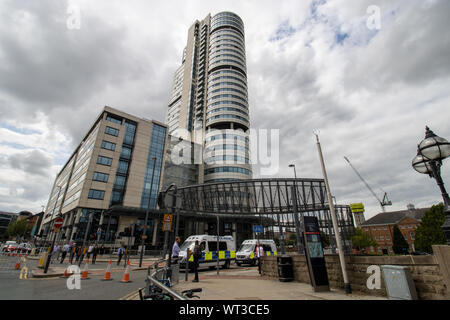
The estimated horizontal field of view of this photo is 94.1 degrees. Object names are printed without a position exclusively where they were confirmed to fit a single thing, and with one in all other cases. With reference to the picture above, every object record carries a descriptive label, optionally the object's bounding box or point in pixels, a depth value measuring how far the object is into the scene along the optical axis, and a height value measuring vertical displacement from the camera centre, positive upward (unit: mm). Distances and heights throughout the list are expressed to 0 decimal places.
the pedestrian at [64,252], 20656 -1002
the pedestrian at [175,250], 11195 -420
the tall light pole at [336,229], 7341 +462
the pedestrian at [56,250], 23328 -944
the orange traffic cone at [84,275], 11109 -1704
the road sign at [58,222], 13945 +1163
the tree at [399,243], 44938 -51
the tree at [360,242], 50594 +140
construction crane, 129000 +22768
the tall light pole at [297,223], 20438 +1950
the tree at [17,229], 85125 +4552
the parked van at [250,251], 18594 -775
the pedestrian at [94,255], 20278 -1287
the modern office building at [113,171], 41750 +15047
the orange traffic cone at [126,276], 10230 -1602
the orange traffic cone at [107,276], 10772 -1661
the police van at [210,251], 14825 -627
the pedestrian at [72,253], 20445 -1098
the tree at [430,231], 31467 +1772
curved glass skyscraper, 72375 +55666
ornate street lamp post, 4796 +1972
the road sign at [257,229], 13727 +806
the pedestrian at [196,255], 9727 -638
